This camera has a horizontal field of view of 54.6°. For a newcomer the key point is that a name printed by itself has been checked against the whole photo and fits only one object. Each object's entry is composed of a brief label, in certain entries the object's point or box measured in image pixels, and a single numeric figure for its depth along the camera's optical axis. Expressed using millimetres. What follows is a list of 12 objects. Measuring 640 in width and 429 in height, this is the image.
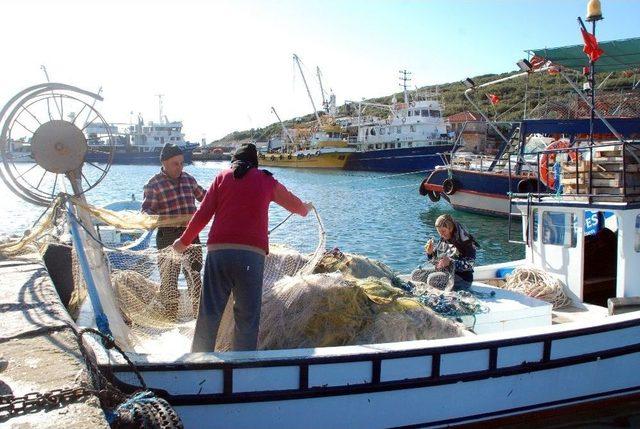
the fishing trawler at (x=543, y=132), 15289
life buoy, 11209
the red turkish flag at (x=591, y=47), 8578
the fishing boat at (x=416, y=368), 4270
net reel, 4426
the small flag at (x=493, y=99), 22175
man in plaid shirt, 5883
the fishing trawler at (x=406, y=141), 56938
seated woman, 6766
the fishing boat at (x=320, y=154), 64938
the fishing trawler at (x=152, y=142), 78875
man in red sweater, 4324
